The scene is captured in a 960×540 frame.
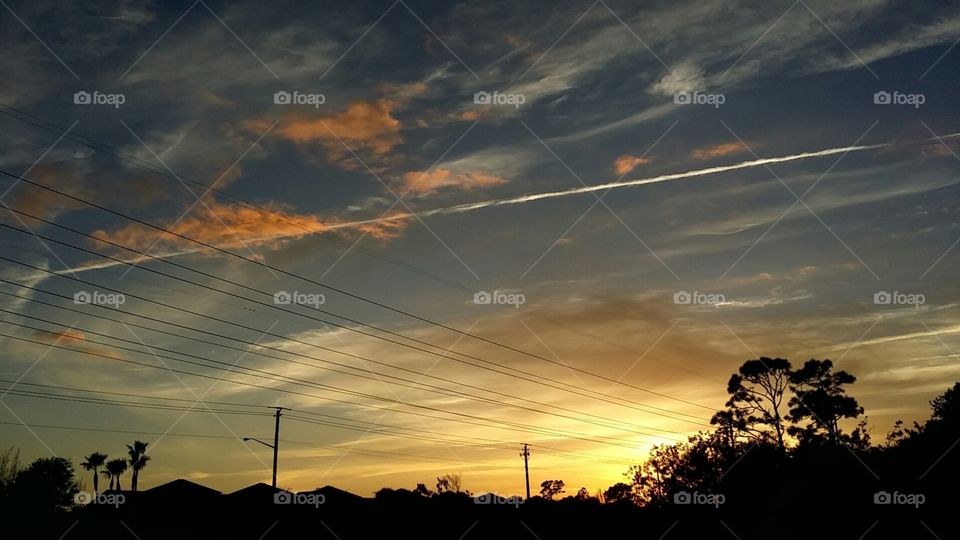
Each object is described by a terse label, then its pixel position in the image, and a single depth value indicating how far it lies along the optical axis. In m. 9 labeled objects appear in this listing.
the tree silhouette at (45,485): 60.11
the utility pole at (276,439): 70.25
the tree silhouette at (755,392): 78.50
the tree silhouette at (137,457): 125.19
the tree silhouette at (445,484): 103.36
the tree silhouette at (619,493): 96.47
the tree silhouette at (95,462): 126.67
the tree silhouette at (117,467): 126.88
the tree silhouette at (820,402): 77.50
